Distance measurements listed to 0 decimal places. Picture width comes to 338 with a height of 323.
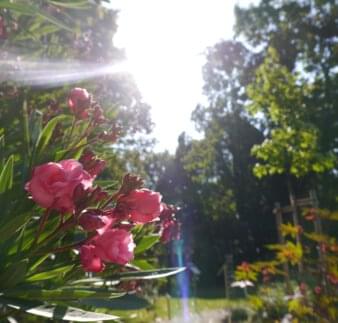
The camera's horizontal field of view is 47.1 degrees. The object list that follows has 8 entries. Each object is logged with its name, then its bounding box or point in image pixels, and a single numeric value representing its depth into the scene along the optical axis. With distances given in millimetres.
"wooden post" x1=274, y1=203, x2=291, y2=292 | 7025
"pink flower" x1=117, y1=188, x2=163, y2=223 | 334
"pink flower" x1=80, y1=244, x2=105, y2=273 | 319
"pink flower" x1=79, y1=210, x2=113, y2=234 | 310
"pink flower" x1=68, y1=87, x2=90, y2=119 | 461
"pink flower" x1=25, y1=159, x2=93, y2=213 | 298
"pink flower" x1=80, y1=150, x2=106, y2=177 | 389
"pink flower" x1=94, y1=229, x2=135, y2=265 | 318
